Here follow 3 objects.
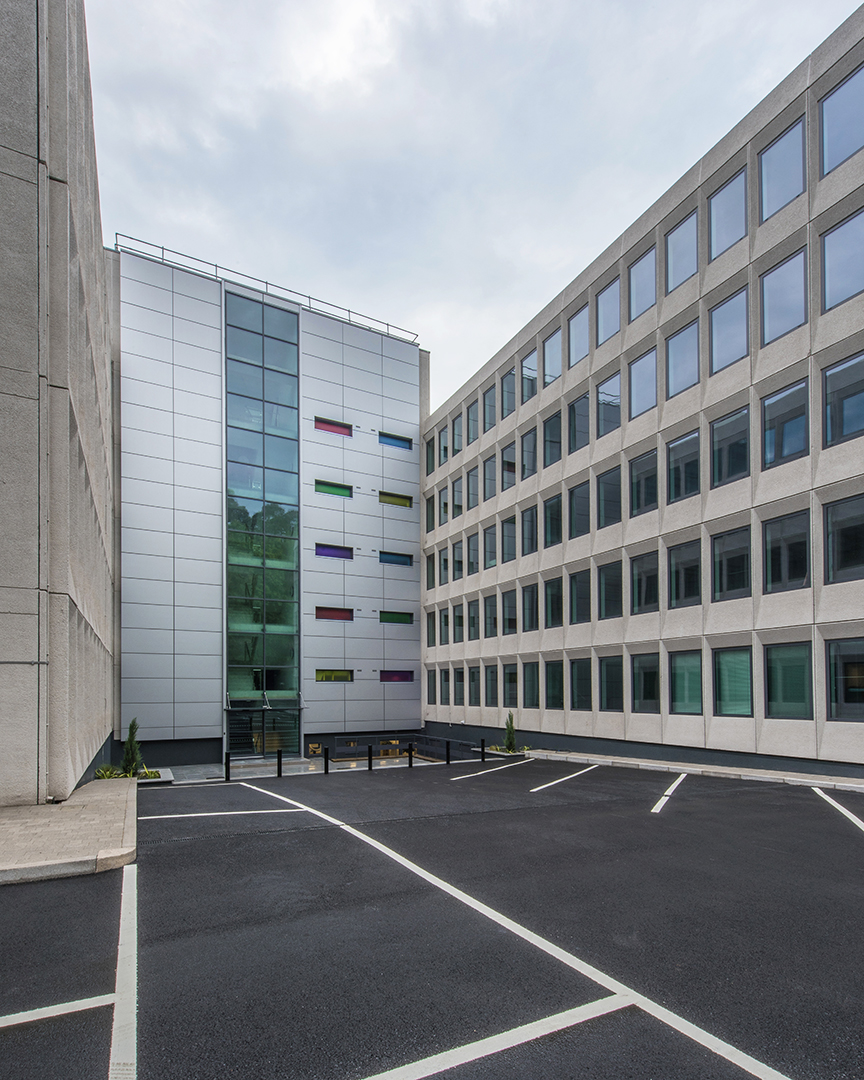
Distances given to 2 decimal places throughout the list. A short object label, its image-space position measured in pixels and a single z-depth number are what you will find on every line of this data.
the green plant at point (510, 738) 27.98
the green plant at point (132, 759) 21.72
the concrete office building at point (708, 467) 18.36
